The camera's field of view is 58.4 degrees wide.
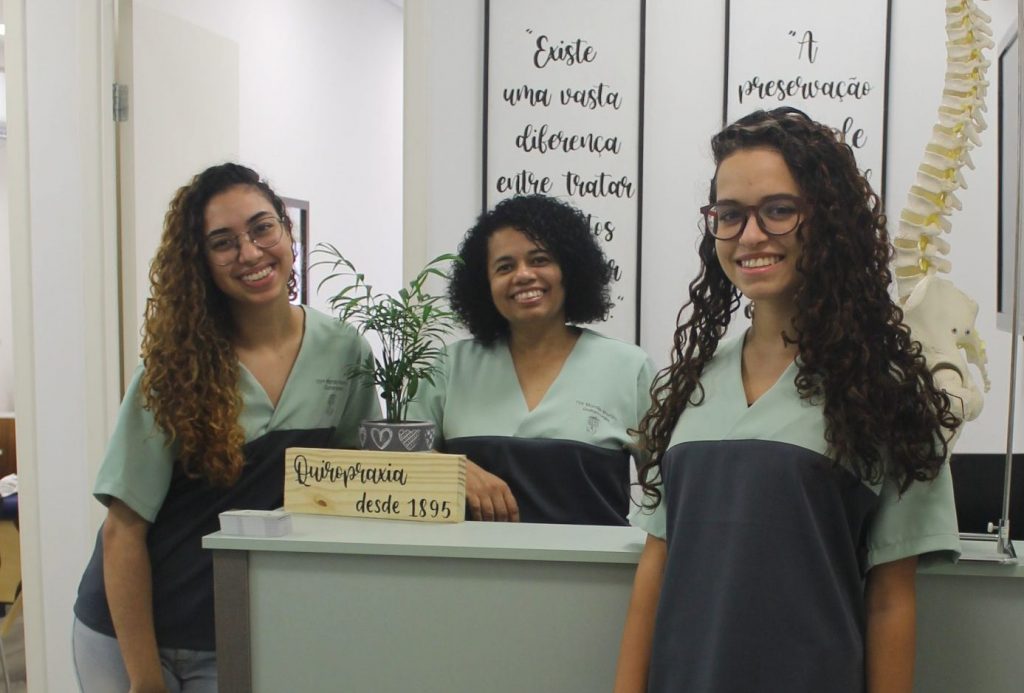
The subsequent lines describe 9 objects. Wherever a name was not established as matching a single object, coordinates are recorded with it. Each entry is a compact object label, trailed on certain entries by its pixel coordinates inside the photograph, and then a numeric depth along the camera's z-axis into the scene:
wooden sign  1.17
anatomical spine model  1.02
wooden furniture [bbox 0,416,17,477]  4.14
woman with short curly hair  1.54
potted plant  1.39
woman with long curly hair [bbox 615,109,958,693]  0.91
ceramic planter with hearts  1.31
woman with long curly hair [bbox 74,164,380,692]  1.34
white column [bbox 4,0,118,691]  2.36
